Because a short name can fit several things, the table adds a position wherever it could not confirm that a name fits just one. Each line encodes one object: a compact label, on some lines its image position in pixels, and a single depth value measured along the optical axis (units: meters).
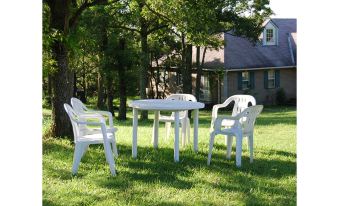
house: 23.11
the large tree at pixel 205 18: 11.05
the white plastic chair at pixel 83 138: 5.67
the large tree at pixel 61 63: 7.95
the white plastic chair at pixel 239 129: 6.16
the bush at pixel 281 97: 24.70
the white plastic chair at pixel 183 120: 7.82
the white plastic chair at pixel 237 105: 7.45
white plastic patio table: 6.40
